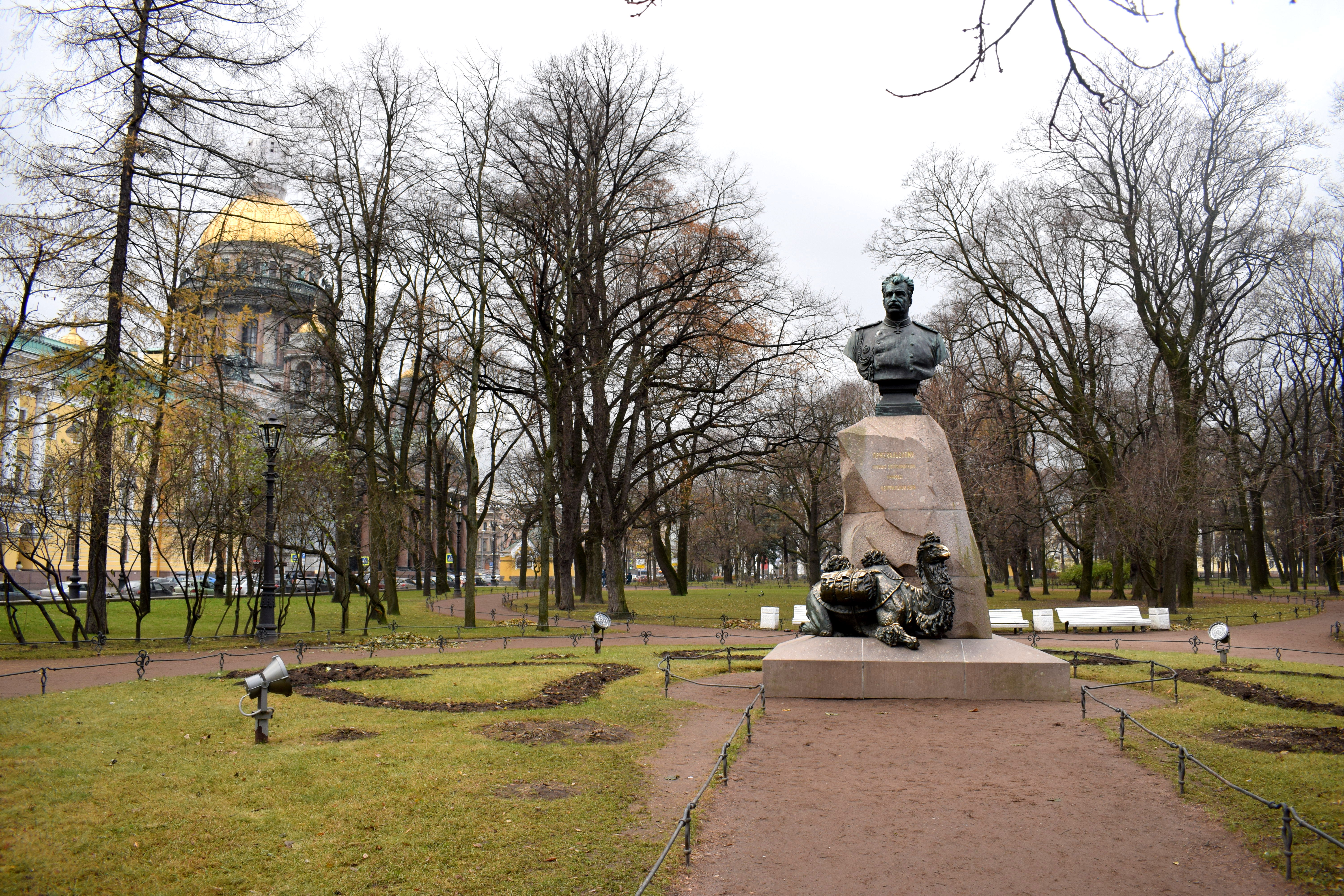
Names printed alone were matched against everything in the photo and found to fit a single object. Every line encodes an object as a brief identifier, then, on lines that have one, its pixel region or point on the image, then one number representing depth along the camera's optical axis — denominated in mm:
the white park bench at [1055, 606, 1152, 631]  24391
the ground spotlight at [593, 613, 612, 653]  17109
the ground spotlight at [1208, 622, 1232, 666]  14219
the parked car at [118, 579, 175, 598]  42000
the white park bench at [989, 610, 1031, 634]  23484
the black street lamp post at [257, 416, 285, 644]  20312
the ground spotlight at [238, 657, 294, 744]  9094
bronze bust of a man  13945
